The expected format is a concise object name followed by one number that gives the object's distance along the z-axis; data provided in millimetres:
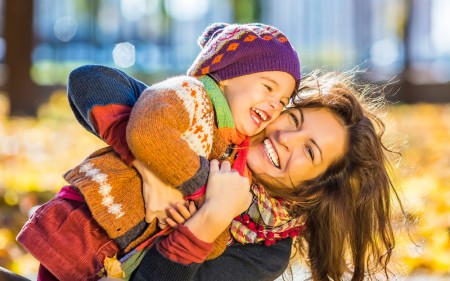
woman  3270
